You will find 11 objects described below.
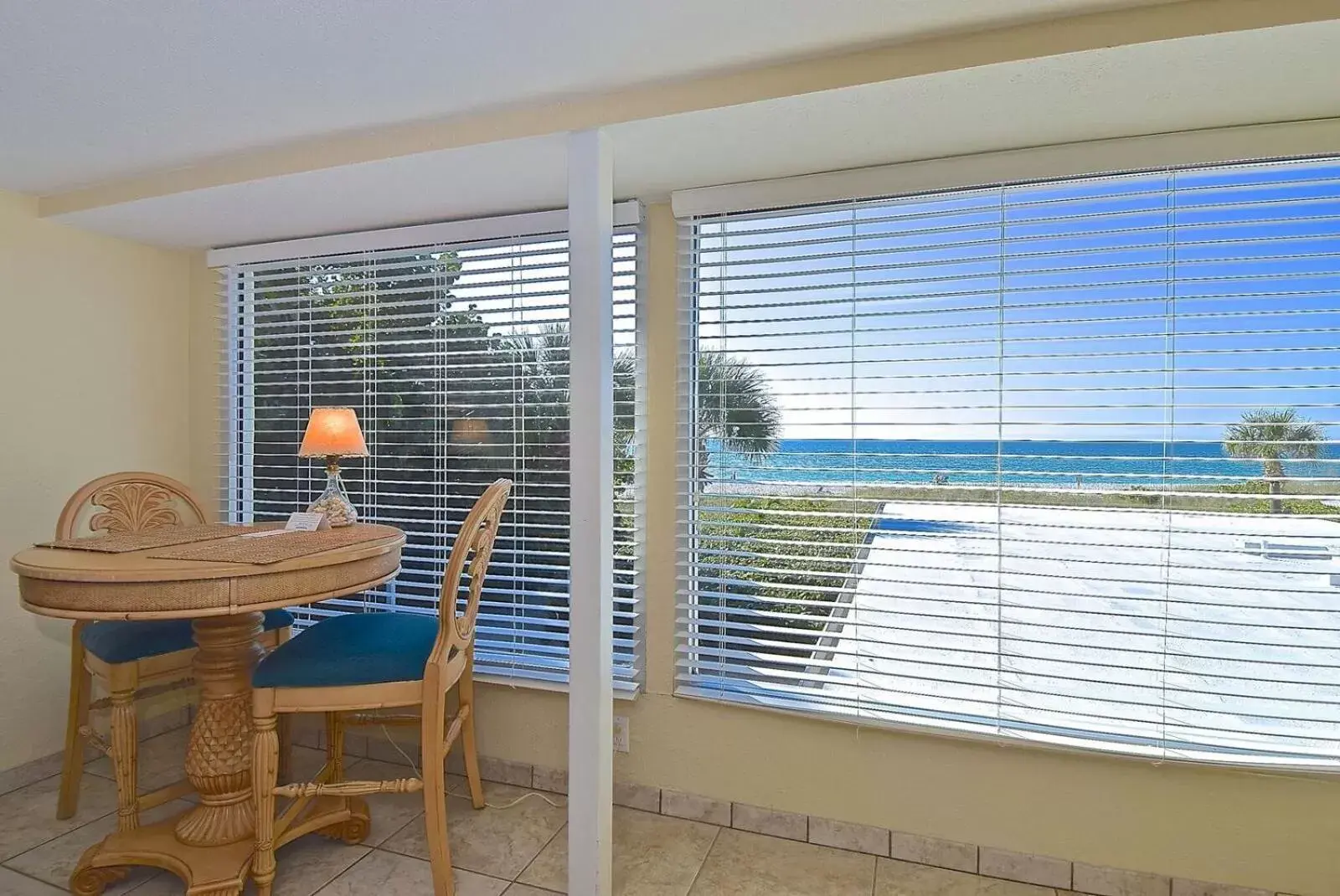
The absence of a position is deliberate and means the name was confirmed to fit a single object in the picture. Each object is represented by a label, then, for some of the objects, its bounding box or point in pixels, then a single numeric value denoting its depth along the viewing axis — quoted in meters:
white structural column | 1.99
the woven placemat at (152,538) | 2.16
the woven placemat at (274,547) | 2.01
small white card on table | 2.52
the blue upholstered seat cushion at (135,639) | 2.29
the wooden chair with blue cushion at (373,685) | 2.02
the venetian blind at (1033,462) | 1.98
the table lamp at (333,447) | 2.59
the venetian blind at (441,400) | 2.70
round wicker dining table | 1.82
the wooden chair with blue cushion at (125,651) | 2.20
